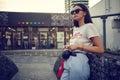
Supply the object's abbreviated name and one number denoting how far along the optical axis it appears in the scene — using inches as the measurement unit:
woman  42.9
